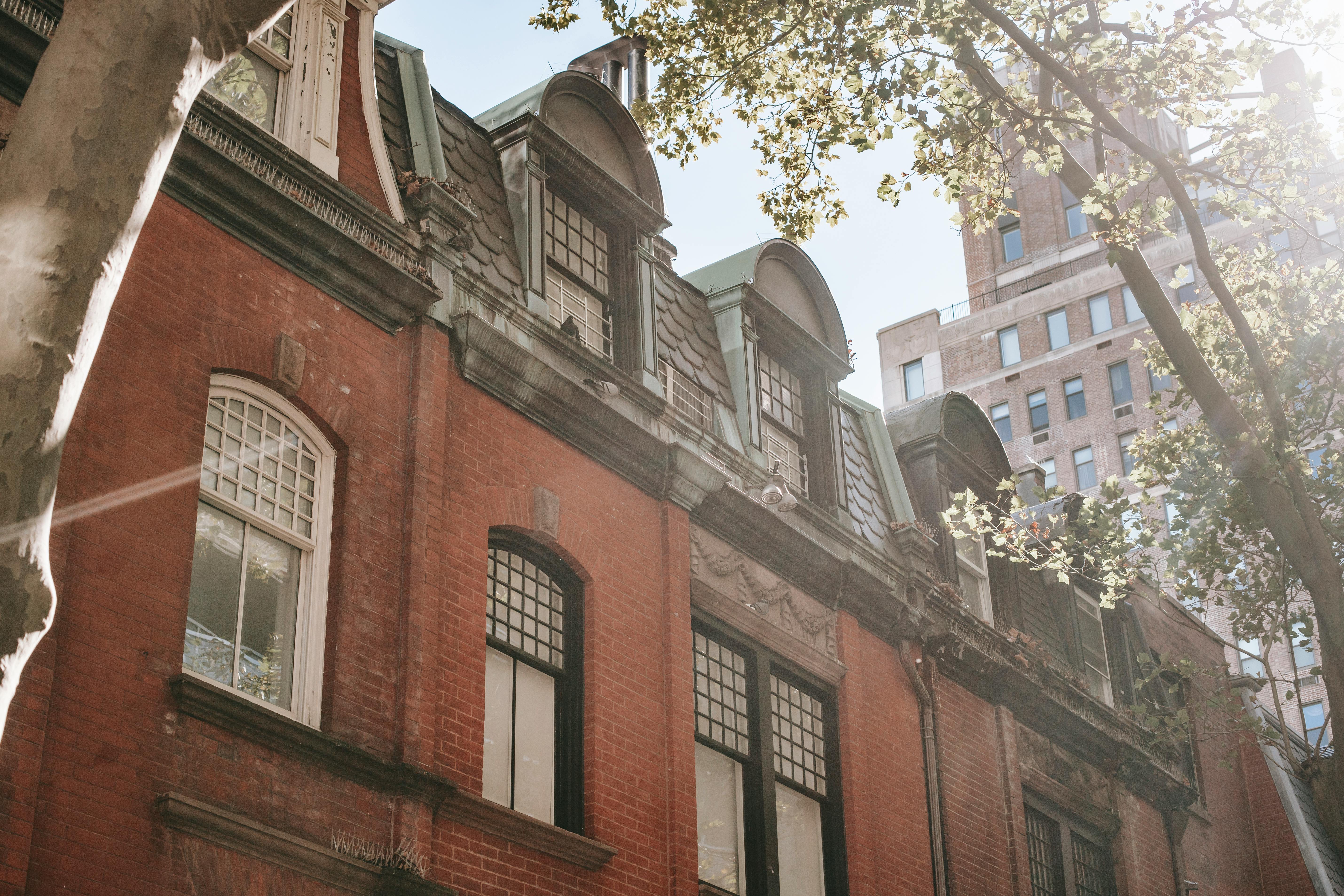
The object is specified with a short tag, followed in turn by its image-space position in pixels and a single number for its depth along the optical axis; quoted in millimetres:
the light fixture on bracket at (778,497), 16562
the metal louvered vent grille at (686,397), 16859
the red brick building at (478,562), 9969
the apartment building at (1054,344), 59719
